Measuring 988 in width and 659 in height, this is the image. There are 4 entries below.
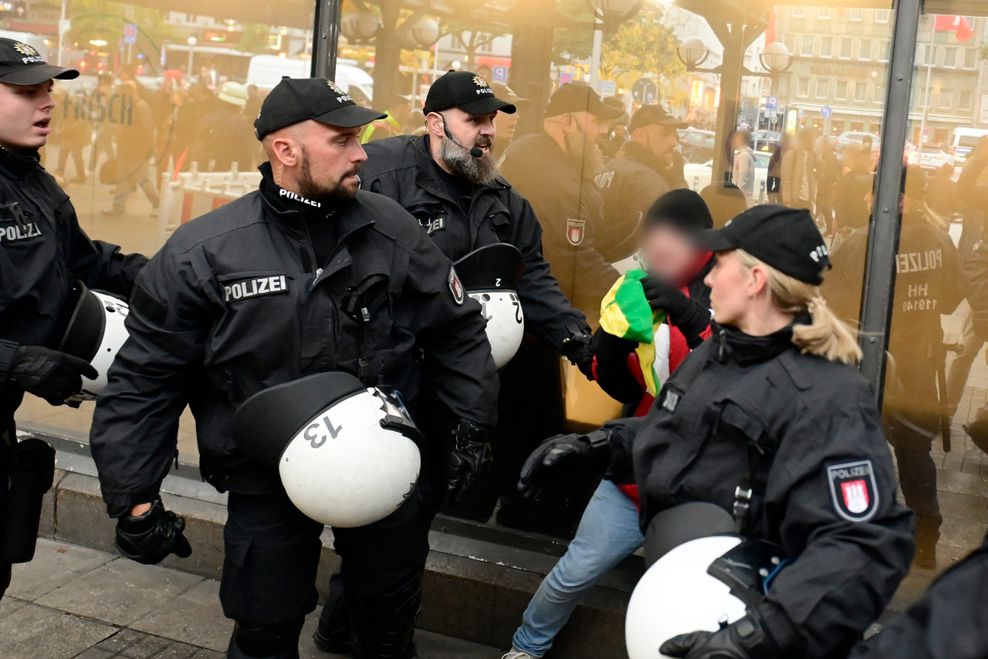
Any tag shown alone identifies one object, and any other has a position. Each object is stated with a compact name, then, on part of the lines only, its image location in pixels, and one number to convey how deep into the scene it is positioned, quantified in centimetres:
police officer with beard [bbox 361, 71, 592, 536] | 422
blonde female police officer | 234
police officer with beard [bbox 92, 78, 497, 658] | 329
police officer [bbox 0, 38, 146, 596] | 362
